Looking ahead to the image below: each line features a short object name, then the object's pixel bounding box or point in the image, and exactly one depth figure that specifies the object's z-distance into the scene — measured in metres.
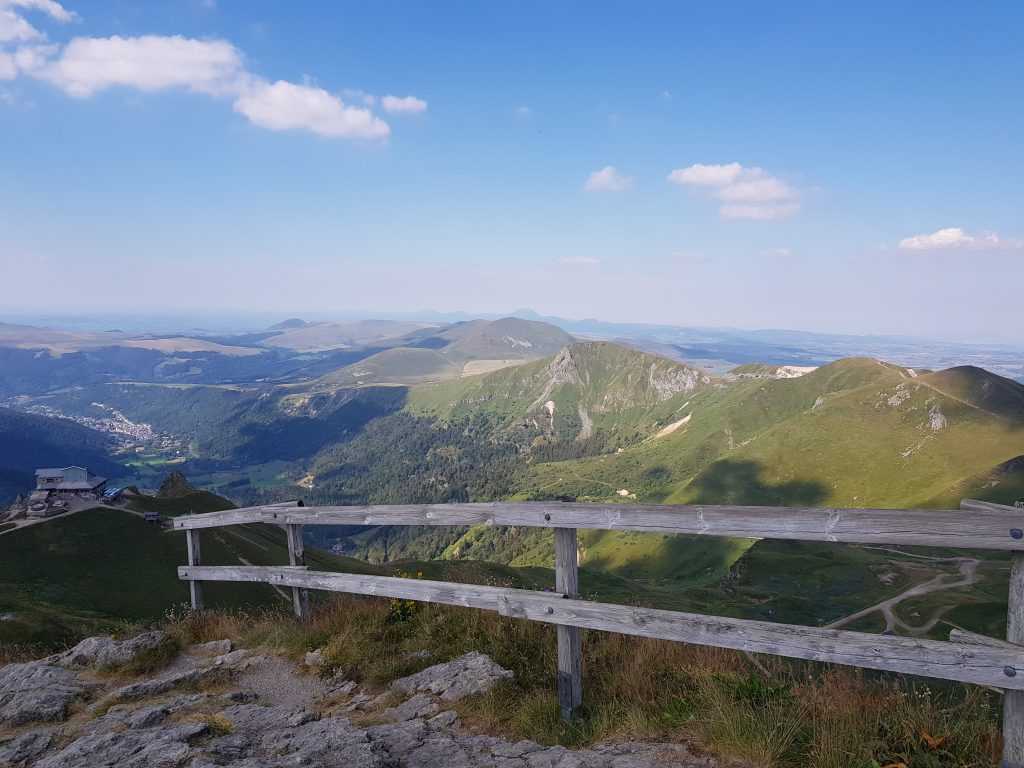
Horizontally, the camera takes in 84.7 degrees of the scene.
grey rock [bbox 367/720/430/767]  6.34
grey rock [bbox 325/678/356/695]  8.53
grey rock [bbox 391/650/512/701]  7.76
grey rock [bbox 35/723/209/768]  6.09
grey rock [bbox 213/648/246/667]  10.10
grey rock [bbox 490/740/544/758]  6.19
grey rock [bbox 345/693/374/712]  7.94
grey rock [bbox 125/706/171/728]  7.43
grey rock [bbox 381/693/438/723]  7.40
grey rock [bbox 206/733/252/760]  6.29
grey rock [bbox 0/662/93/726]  8.40
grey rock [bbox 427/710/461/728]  7.06
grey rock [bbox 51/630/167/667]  10.55
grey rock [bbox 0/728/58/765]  6.84
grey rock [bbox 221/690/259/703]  8.41
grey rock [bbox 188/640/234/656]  11.02
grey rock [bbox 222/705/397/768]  5.93
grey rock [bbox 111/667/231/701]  8.90
